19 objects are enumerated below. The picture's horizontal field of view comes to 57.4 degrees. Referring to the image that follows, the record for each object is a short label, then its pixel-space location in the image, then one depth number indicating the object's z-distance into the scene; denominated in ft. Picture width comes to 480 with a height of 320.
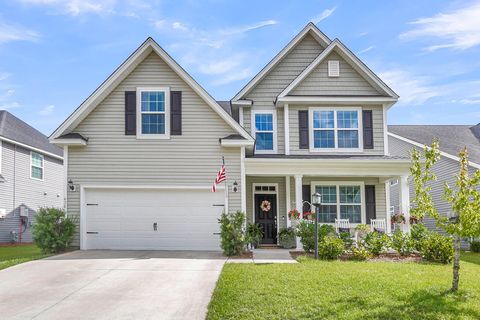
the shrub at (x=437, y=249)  38.73
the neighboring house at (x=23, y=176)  69.15
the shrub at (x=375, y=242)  42.42
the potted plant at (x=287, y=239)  51.60
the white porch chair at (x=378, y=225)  51.16
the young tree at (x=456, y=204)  25.99
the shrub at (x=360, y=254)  40.32
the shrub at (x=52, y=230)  44.16
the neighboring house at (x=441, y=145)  68.08
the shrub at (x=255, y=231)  48.24
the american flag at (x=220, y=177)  44.68
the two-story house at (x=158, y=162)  47.37
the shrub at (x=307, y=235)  43.70
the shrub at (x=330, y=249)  39.73
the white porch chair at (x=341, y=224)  53.88
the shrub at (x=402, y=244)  43.16
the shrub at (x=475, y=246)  56.65
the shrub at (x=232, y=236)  42.14
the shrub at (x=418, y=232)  44.76
